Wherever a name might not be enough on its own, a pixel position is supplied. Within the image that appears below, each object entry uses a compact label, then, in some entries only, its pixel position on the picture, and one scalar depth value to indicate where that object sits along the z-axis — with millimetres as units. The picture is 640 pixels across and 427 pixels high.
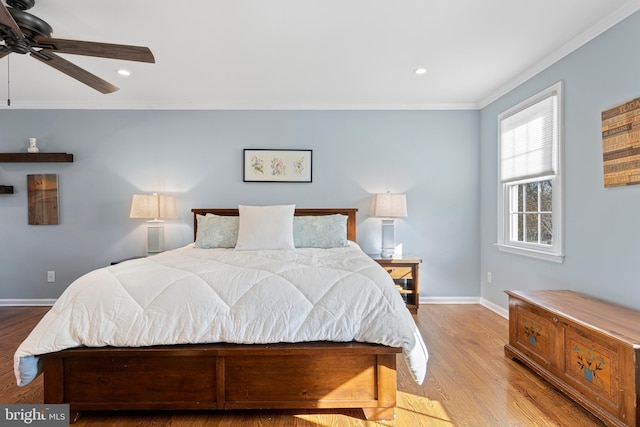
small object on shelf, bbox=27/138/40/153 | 3662
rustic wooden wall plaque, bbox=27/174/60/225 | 3738
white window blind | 2682
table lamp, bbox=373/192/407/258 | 3562
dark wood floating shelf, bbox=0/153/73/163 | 3639
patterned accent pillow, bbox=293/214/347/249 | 3205
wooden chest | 1515
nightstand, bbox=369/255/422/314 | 3438
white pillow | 3000
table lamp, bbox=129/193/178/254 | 3463
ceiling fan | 1747
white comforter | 1635
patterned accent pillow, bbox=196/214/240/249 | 3166
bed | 1641
